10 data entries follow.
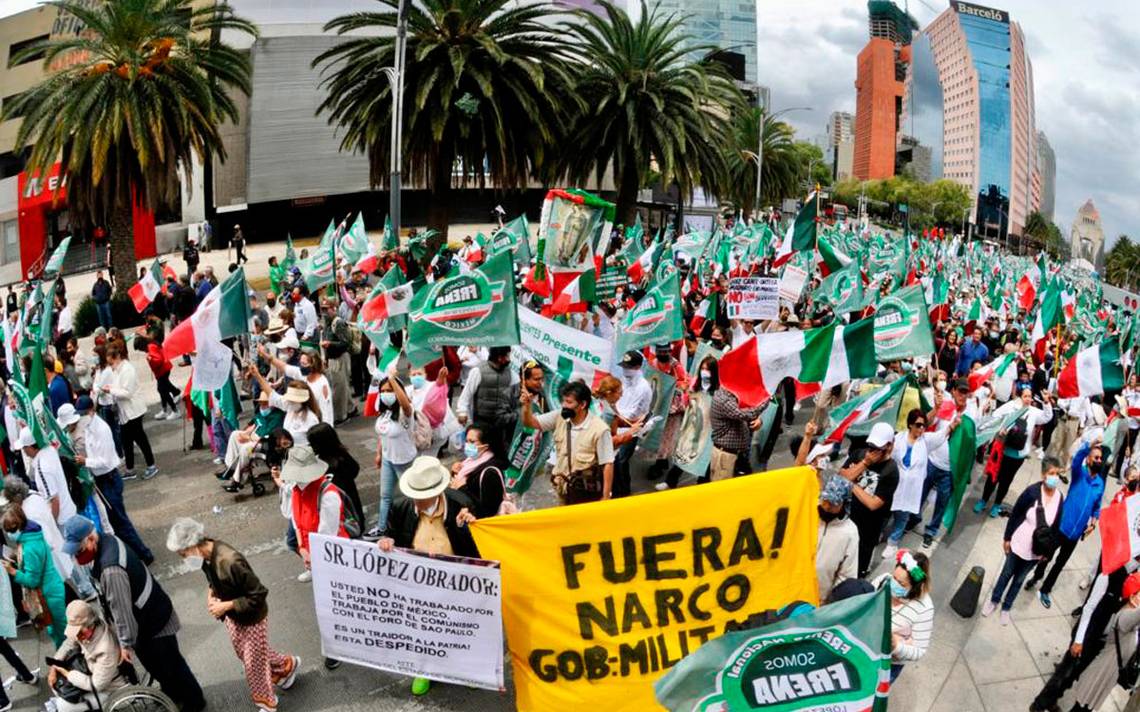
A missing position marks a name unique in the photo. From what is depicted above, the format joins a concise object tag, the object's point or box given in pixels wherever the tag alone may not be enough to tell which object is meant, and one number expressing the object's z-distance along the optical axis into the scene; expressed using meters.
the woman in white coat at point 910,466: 7.16
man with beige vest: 6.31
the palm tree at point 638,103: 25.20
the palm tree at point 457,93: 21.48
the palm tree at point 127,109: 18.39
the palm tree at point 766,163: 47.75
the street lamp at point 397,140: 17.95
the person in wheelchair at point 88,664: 4.77
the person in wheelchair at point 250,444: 8.22
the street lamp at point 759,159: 43.41
